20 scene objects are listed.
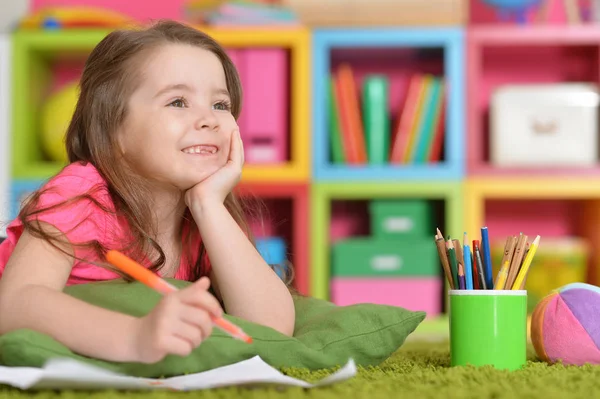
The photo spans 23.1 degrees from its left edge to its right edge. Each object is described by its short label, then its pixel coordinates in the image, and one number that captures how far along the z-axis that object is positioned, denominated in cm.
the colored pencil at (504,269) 186
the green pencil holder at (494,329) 184
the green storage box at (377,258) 349
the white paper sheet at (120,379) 159
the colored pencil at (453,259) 189
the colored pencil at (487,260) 187
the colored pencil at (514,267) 187
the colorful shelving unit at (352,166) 351
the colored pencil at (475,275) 188
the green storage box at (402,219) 362
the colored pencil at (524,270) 187
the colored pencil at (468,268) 186
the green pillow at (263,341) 171
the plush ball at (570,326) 190
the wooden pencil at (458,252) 189
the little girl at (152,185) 191
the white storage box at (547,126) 356
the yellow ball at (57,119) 364
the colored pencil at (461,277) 187
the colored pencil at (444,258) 190
